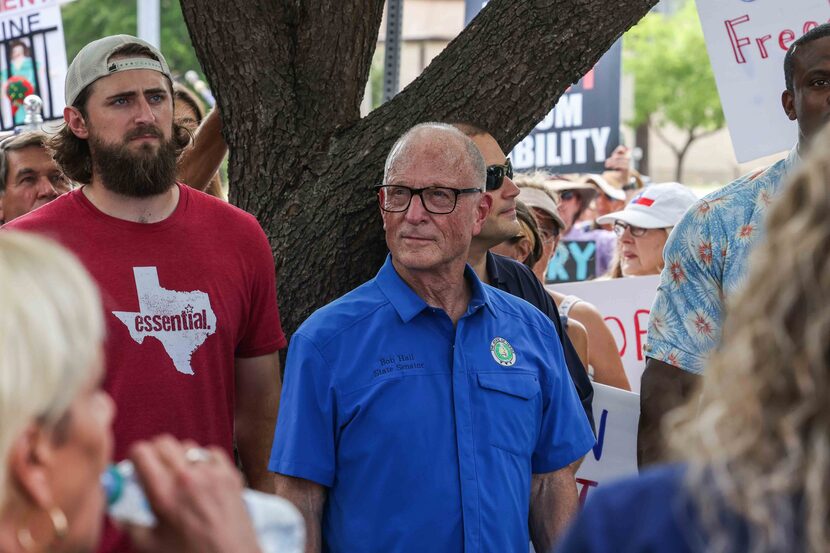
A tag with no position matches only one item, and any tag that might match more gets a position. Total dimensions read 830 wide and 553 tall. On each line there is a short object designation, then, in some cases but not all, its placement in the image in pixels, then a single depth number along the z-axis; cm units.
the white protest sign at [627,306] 615
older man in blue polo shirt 304
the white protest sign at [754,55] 509
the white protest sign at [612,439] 457
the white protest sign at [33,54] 714
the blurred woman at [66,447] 131
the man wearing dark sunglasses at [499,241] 402
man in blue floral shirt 345
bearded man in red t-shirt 325
